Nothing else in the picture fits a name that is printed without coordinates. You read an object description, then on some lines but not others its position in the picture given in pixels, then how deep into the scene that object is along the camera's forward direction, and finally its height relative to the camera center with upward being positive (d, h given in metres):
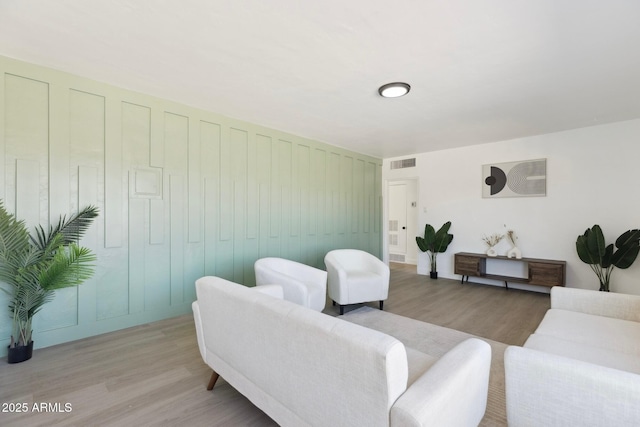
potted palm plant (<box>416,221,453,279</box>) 5.45 -0.56
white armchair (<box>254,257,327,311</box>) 2.86 -0.75
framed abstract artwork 4.64 +0.62
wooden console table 4.25 -0.94
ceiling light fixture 2.85 +1.34
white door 7.47 -0.22
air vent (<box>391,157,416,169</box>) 6.25 +1.18
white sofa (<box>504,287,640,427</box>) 1.06 -0.79
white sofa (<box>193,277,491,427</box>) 0.97 -0.66
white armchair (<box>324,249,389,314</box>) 3.43 -0.87
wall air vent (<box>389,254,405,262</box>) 7.49 -1.21
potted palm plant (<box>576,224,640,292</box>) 3.69 -0.53
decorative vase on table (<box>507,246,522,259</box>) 4.70 -0.68
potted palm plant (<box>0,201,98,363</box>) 2.23 -0.47
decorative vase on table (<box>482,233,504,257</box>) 5.03 -0.53
